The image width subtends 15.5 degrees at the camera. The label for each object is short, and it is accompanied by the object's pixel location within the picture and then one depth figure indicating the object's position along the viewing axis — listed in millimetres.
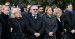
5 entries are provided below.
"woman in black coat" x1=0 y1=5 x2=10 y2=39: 9021
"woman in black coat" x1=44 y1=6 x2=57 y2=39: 10148
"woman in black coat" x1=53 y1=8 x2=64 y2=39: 10705
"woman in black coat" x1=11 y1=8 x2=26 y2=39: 9148
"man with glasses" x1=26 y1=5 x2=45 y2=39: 9688
